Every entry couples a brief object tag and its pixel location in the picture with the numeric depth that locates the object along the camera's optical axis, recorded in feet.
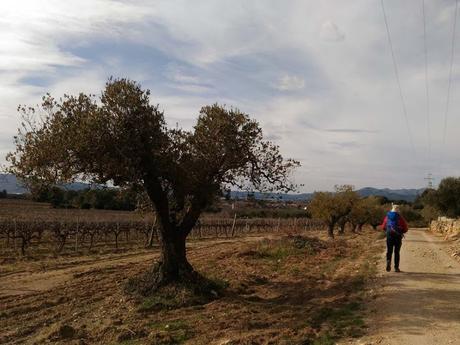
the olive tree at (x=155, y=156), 38.29
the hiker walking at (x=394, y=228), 46.09
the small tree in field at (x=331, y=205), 140.97
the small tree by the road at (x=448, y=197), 174.91
